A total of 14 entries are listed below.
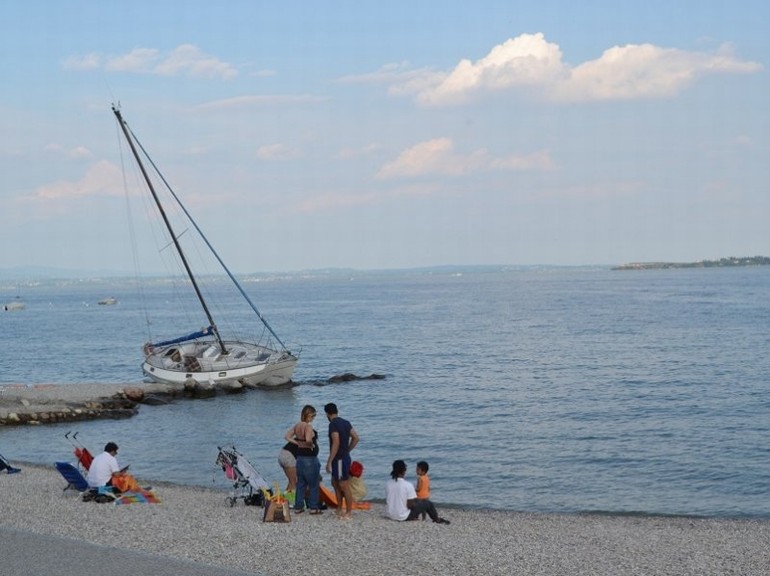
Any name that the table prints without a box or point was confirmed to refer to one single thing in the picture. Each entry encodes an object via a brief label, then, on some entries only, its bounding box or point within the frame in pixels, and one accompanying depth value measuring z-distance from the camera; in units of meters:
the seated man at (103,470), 18.28
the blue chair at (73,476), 18.91
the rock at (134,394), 44.75
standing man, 16.31
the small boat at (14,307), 186.01
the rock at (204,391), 47.84
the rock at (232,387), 49.16
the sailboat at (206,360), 49.38
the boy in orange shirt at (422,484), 17.55
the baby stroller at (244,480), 18.83
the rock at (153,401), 45.00
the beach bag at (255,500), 18.75
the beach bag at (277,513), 16.28
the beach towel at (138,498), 18.25
